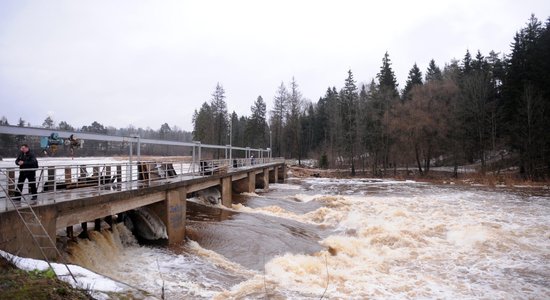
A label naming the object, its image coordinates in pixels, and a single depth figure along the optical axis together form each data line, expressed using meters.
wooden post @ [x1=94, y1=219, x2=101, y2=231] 12.60
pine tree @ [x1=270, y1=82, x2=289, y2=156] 74.75
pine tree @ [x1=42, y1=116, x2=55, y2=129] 52.60
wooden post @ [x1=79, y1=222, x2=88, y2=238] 11.59
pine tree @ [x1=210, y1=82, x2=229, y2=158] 66.12
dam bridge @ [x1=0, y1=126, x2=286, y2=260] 8.01
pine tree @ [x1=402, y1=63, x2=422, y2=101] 70.06
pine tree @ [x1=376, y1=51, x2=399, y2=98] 65.88
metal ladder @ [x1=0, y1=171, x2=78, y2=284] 8.39
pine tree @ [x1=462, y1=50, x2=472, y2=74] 64.49
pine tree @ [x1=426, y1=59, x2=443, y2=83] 70.18
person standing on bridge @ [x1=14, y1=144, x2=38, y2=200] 10.45
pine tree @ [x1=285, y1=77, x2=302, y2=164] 71.12
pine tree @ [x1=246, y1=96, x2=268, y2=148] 79.19
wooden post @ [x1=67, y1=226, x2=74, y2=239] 11.15
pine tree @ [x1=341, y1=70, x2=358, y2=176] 57.38
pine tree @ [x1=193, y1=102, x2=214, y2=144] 69.19
